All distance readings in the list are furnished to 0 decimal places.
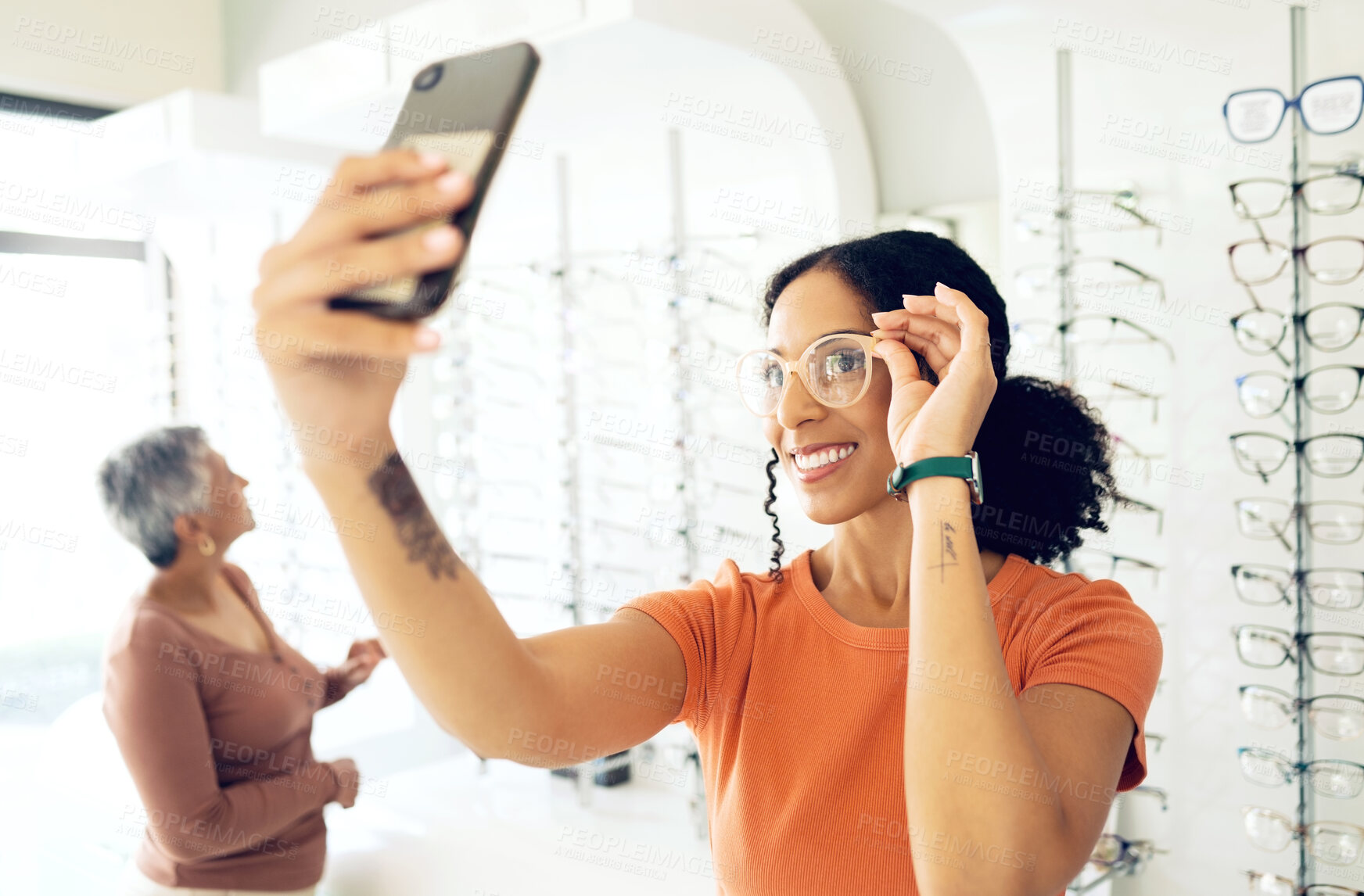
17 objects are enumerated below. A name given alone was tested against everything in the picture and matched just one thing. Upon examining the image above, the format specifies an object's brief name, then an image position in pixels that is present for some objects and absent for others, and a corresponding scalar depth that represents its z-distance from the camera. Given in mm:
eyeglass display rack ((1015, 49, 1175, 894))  2223
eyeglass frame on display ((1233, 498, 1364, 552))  2043
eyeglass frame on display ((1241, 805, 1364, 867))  2037
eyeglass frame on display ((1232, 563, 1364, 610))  2041
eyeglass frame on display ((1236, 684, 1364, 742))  2021
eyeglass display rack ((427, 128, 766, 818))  2734
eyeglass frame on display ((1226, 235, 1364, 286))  2000
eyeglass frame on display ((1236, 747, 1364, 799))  2037
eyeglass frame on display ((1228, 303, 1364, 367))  1999
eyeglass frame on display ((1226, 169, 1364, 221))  1941
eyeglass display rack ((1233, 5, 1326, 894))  1997
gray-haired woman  2092
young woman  640
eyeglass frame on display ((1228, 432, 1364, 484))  1995
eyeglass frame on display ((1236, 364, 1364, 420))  2006
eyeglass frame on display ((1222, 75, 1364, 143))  1924
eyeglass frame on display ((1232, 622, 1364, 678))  2014
